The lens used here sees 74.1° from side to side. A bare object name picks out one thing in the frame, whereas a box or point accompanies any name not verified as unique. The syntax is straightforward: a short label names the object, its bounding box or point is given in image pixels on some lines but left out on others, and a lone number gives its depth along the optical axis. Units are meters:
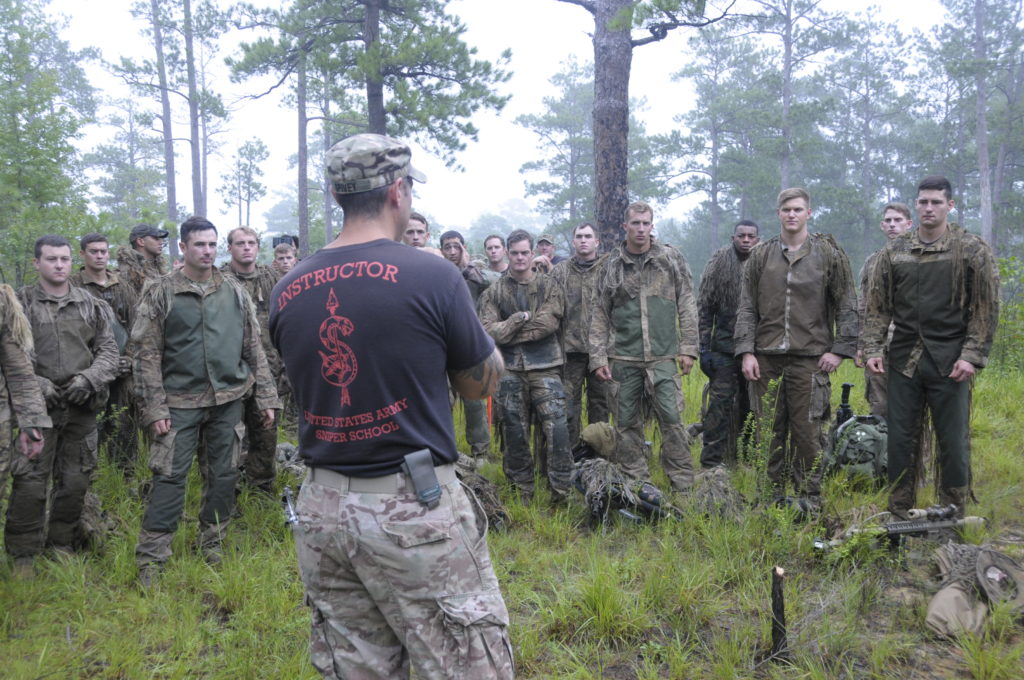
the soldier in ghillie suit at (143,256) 6.65
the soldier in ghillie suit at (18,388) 3.77
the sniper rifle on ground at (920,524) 3.90
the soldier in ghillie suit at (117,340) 5.96
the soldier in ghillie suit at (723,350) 6.19
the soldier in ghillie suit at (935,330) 4.22
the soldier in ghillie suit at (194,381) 4.21
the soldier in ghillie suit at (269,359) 5.14
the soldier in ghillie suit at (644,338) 5.38
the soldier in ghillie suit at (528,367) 5.37
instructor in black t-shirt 1.84
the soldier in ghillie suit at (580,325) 6.42
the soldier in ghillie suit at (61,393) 4.32
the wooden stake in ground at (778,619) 3.00
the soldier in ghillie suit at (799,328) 4.95
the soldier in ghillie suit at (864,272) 6.68
